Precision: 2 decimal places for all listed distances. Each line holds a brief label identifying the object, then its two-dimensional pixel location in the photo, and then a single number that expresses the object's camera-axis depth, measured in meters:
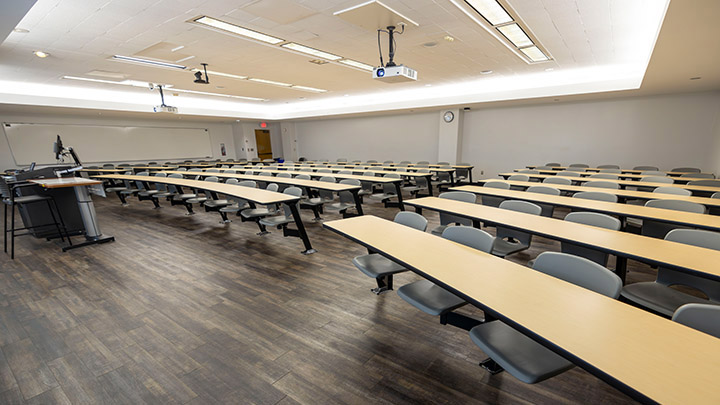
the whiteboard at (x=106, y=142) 9.70
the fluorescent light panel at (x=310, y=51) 5.09
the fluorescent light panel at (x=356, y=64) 6.10
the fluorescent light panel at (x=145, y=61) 5.55
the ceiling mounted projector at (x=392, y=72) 4.42
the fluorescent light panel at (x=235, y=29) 4.04
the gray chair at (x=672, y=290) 2.01
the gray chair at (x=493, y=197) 4.64
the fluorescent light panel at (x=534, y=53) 5.38
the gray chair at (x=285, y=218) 4.29
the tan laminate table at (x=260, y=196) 4.19
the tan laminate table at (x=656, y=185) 4.44
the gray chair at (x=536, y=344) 1.46
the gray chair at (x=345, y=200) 5.41
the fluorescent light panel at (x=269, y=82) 7.71
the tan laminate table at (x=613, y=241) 1.97
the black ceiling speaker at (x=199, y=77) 6.04
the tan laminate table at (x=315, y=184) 5.09
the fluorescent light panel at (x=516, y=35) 4.42
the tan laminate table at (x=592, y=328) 1.03
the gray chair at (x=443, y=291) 2.03
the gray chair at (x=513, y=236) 2.96
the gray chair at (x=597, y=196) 3.94
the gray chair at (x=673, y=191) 4.15
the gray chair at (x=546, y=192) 4.15
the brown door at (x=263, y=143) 16.56
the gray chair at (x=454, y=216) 3.62
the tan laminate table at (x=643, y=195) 3.70
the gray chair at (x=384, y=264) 2.56
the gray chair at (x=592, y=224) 2.66
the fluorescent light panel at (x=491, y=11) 3.60
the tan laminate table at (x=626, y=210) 2.88
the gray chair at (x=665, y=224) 3.27
